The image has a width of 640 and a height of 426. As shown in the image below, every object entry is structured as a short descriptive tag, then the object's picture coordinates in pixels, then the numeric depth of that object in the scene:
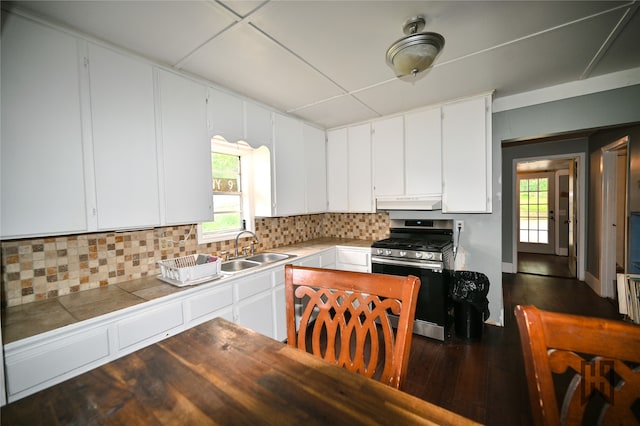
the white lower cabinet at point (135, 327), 1.17
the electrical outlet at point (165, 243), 2.14
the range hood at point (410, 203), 2.91
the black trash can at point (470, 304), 2.57
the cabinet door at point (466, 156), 2.62
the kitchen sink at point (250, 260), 2.57
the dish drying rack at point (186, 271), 1.85
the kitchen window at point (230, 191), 2.66
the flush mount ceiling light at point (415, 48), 1.47
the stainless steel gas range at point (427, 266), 2.55
